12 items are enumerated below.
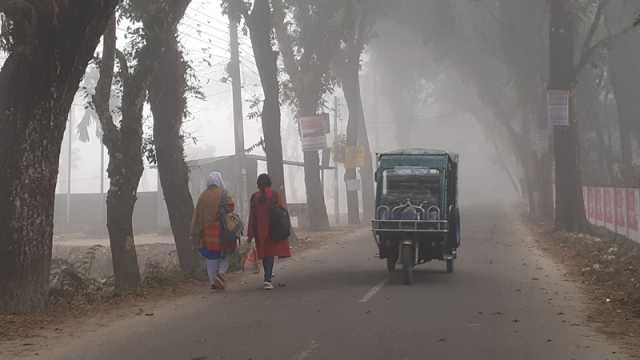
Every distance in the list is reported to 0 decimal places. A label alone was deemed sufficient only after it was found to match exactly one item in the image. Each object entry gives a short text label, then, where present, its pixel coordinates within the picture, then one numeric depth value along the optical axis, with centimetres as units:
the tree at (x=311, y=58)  3547
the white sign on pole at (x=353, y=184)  4116
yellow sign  4138
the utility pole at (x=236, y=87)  3303
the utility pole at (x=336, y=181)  4684
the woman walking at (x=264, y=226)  1482
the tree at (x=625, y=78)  3684
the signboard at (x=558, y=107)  2683
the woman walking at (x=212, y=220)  1477
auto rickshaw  1580
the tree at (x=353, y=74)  4000
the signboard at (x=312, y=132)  3394
